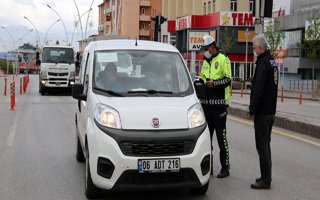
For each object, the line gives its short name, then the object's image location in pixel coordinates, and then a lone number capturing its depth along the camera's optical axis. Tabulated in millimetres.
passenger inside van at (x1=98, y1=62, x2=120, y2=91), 6609
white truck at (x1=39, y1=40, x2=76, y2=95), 27516
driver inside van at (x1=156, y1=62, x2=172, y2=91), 6668
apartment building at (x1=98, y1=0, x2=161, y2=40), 108812
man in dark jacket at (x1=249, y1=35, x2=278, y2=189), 6723
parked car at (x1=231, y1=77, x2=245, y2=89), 49609
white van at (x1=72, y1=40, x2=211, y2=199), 5586
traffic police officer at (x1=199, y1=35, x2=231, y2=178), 7328
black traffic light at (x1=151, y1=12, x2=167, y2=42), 21953
